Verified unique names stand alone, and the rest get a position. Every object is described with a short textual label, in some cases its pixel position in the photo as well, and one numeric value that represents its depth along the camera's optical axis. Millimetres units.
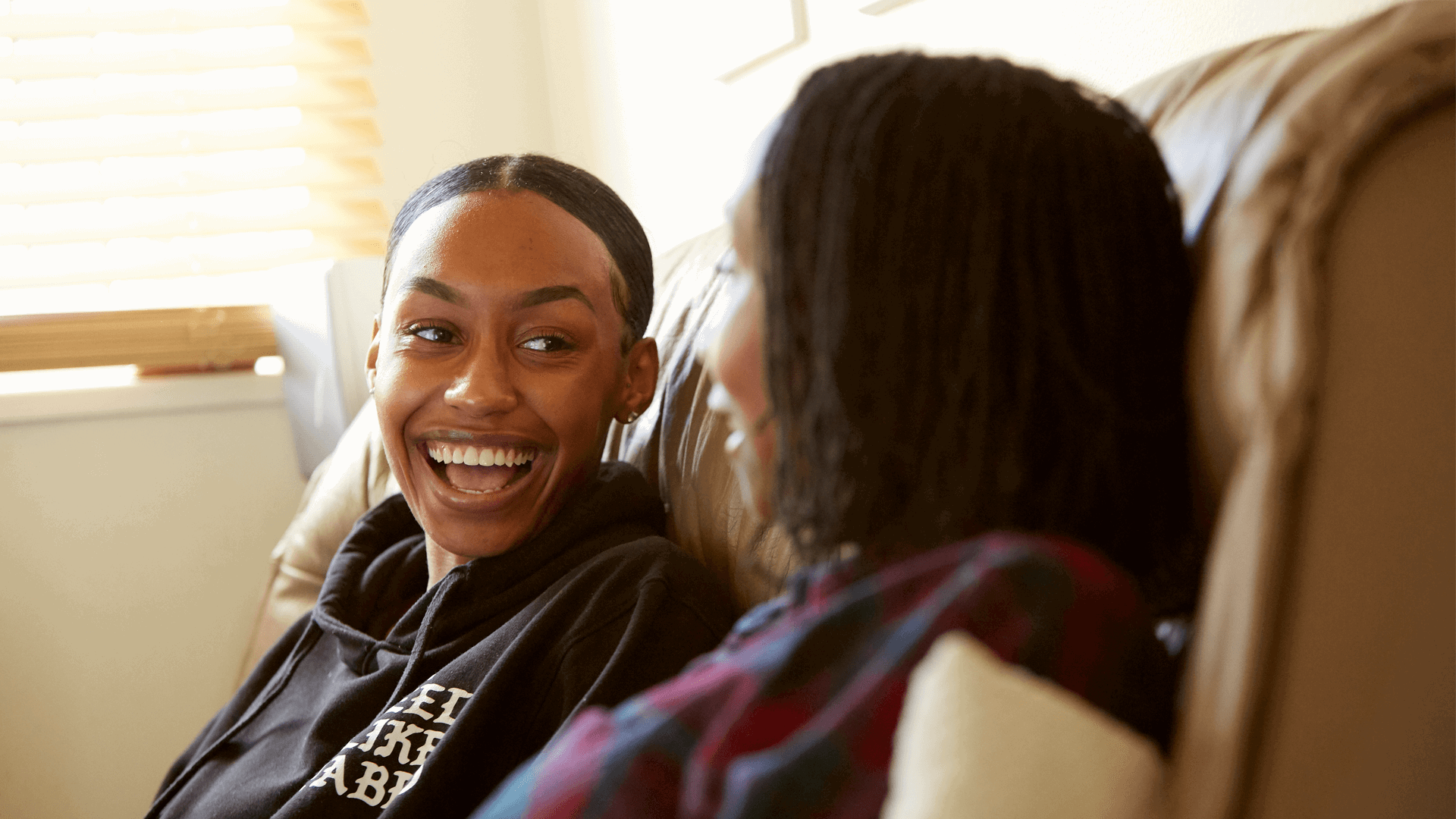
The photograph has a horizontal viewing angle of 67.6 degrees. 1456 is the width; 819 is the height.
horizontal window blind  2070
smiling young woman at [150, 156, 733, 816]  844
